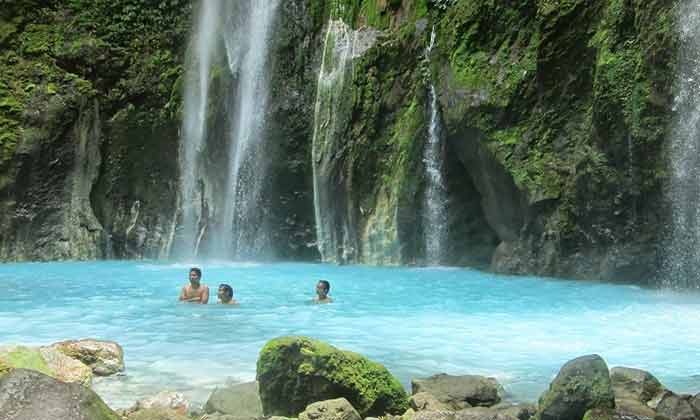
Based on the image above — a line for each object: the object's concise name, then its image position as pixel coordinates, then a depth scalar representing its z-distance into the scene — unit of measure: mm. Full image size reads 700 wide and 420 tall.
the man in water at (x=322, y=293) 11868
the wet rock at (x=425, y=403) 5402
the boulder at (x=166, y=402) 5641
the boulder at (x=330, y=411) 5004
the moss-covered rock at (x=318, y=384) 5457
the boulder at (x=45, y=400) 3764
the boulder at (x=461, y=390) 5730
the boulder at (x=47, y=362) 5465
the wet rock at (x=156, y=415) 5113
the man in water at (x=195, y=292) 11723
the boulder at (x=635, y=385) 5625
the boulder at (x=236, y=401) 5574
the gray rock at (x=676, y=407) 4941
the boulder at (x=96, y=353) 7095
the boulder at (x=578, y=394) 5035
